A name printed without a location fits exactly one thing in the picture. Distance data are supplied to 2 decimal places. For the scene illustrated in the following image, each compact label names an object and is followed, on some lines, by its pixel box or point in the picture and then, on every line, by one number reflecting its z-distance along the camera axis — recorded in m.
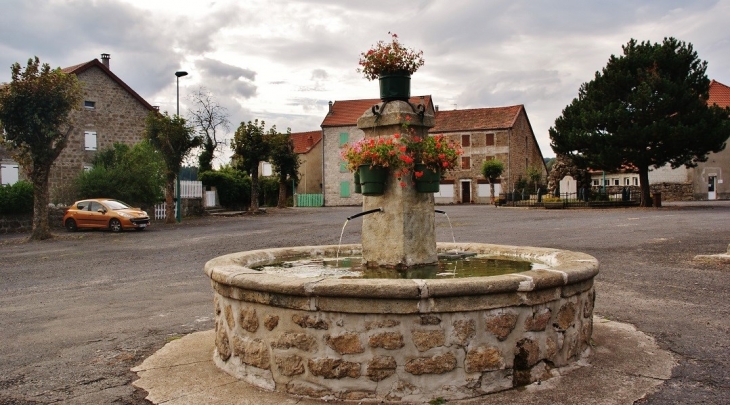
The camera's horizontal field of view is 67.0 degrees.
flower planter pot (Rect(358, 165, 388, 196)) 5.22
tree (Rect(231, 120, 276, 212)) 32.03
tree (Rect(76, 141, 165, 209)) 24.17
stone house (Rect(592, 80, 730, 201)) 41.38
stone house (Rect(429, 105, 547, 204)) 47.75
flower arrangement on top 5.45
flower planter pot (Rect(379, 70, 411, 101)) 5.57
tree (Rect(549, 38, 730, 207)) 26.41
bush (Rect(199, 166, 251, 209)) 34.66
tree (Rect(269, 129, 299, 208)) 38.59
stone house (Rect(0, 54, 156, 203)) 30.03
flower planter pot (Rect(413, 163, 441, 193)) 5.21
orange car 21.33
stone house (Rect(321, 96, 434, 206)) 48.69
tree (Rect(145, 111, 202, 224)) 25.52
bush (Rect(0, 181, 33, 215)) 21.83
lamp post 26.55
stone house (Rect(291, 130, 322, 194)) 52.59
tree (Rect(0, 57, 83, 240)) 18.53
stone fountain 3.83
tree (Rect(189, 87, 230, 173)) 34.97
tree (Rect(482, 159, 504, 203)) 42.44
